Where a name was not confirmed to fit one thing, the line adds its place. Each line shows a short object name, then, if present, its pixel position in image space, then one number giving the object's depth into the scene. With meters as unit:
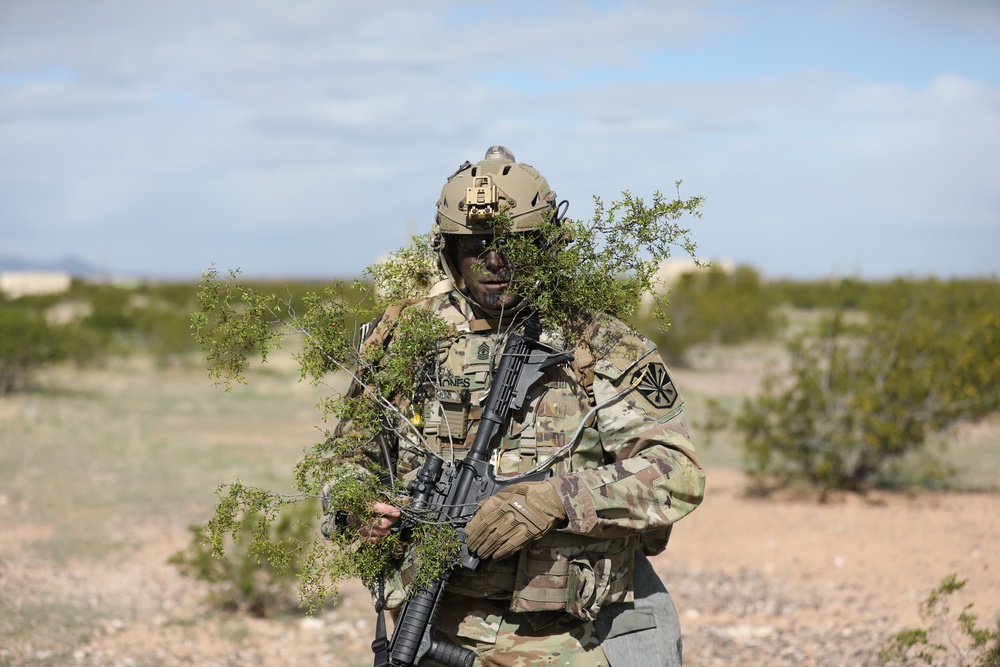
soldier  2.42
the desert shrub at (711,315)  21.83
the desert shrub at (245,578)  6.36
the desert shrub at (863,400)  9.32
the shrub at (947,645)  3.89
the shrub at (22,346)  15.37
